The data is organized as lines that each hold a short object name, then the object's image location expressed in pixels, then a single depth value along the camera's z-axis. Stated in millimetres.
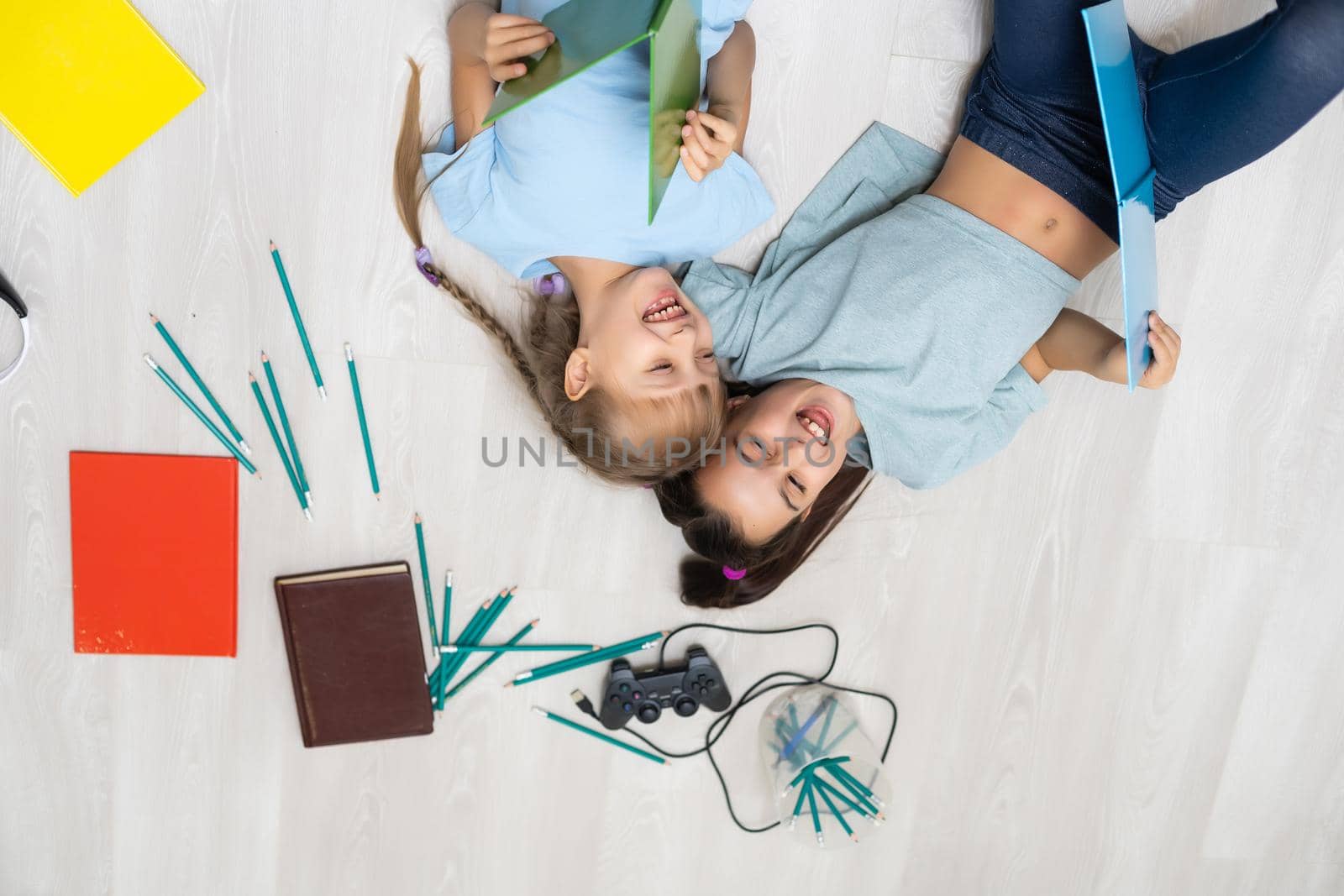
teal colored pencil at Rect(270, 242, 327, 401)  1078
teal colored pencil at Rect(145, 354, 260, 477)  1085
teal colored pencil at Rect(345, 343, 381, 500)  1098
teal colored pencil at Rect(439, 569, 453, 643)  1127
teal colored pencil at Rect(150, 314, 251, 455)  1082
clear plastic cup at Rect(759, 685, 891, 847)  1144
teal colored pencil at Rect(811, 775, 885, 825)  1129
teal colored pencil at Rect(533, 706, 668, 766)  1161
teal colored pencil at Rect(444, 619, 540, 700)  1154
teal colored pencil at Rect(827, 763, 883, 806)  1142
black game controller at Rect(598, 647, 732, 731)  1122
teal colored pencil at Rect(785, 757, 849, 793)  1120
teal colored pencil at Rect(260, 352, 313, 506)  1094
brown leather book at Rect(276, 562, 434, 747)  1117
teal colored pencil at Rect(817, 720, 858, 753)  1154
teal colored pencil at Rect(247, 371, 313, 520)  1093
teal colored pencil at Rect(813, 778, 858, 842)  1123
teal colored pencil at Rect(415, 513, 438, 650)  1128
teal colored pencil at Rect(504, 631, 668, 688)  1150
